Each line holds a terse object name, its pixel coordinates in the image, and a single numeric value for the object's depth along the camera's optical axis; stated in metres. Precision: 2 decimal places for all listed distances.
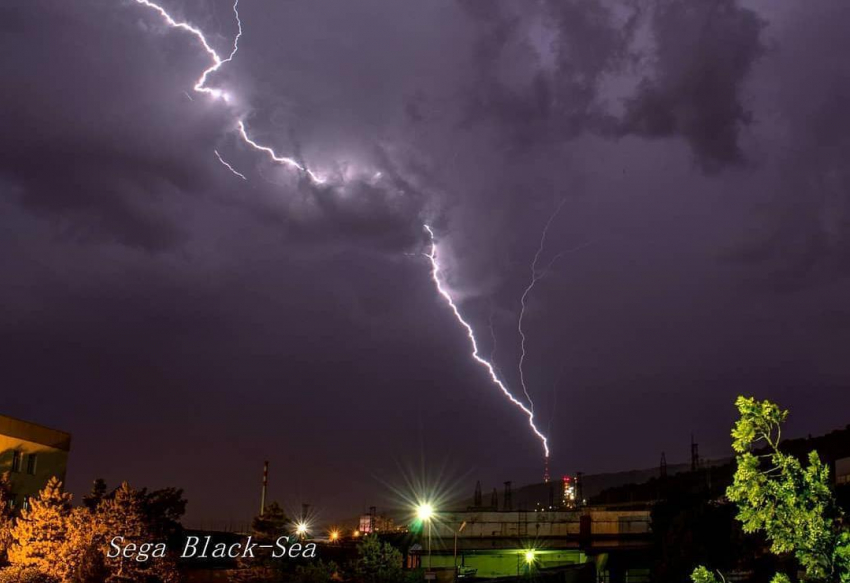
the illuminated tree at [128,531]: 22.92
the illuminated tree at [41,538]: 23.62
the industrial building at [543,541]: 41.62
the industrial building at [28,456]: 31.56
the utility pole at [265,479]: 45.75
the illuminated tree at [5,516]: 25.38
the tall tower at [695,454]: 76.12
